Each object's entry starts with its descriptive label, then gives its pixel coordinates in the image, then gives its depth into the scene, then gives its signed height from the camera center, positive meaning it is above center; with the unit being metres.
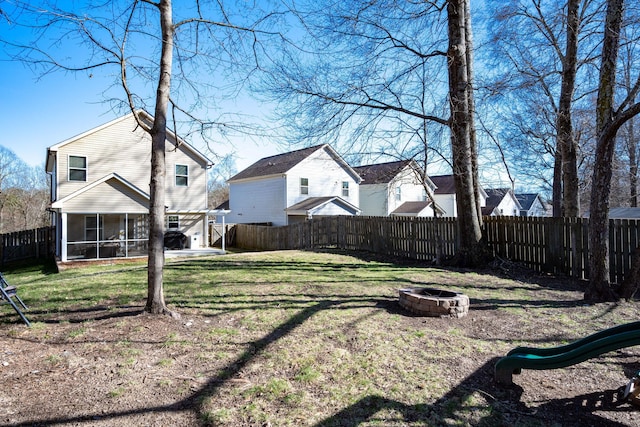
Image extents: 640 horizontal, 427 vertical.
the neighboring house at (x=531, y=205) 47.23 +2.25
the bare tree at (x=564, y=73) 10.05 +4.66
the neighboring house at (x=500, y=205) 39.19 +1.93
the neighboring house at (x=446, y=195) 36.09 +2.72
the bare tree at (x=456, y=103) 9.94 +3.28
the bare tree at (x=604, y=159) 6.50 +1.08
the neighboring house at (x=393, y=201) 31.55 +2.07
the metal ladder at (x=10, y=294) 4.95 -0.93
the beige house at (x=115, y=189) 16.56 +1.82
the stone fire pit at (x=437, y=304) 5.34 -1.16
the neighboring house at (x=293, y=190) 25.84 +2.60
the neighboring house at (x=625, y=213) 18.34 +0.42
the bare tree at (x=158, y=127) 5.16 +1.41
